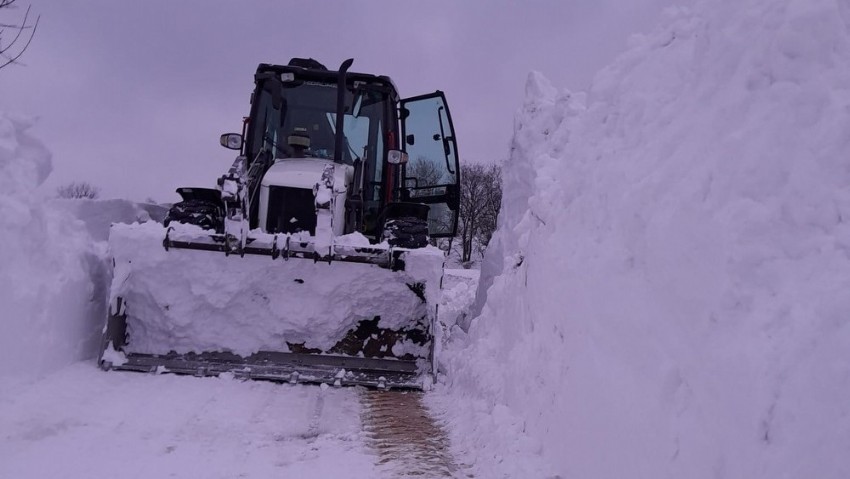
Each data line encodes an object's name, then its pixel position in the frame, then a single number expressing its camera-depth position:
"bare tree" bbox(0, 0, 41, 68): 8.24
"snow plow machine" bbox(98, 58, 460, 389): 5.23
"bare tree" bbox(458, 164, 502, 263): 36.72
